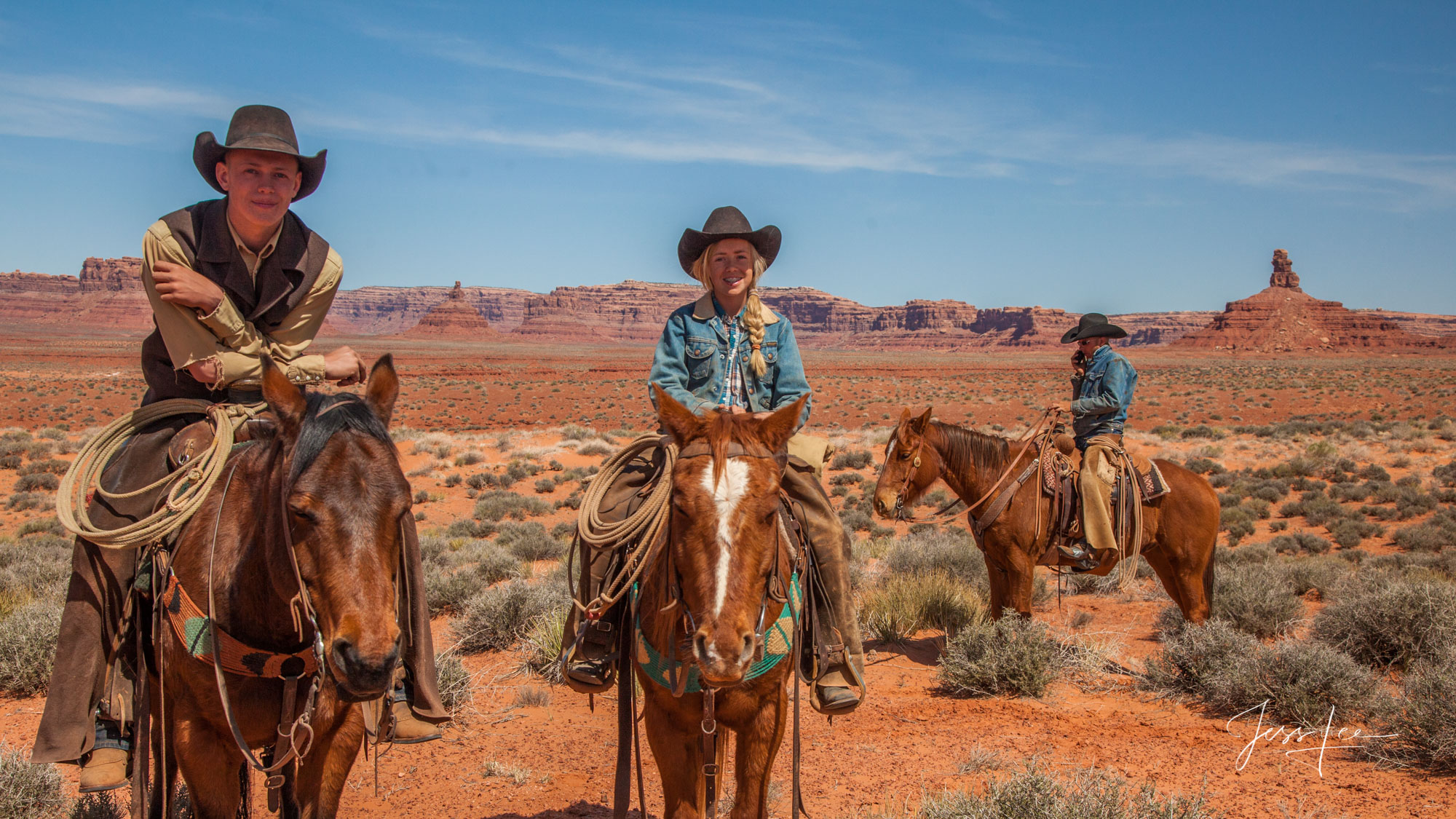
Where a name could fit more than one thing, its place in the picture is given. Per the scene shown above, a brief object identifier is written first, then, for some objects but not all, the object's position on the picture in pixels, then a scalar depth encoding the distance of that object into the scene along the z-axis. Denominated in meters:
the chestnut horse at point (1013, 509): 8.20
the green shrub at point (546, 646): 7.79
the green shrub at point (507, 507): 16.98
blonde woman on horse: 4.17
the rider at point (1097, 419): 8.13
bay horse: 2.31
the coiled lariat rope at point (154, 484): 3.07
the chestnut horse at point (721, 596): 2.66
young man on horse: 3.34
